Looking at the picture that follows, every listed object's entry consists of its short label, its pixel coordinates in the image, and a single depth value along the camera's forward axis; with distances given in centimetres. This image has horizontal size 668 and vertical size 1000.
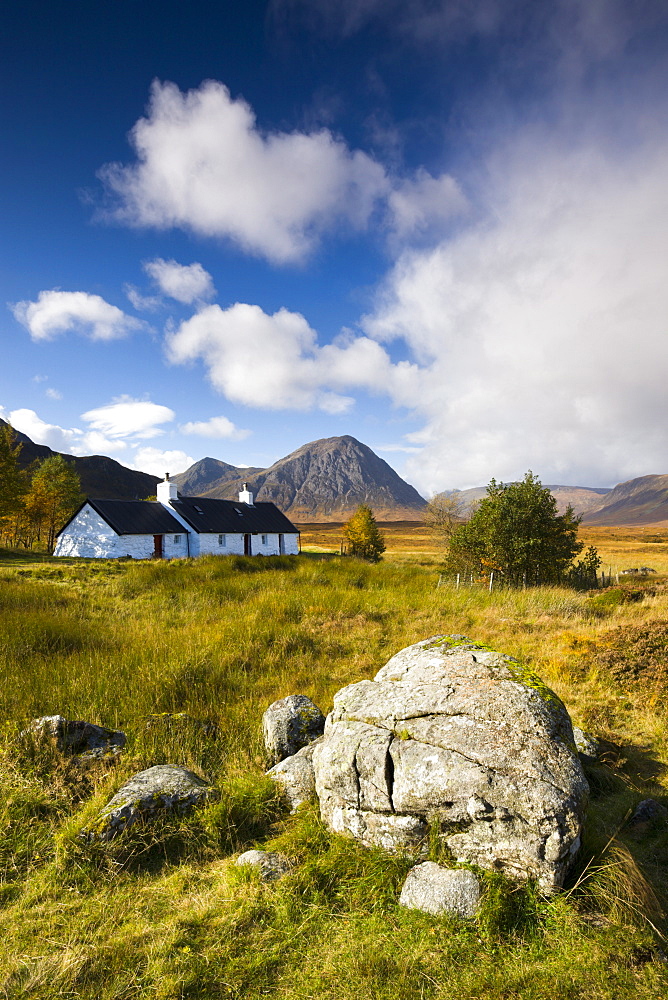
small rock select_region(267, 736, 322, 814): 455
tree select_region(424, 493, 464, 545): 4553
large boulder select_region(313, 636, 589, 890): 333
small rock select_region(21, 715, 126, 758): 489
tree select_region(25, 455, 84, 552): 4478
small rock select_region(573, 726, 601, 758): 551
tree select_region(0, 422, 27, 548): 3531
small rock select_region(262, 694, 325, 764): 536
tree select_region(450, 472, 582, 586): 1825
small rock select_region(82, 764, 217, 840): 381
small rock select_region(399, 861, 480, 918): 315
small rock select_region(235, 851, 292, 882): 354
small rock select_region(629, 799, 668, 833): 427
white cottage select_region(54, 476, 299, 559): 3262
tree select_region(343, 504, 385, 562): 4738
